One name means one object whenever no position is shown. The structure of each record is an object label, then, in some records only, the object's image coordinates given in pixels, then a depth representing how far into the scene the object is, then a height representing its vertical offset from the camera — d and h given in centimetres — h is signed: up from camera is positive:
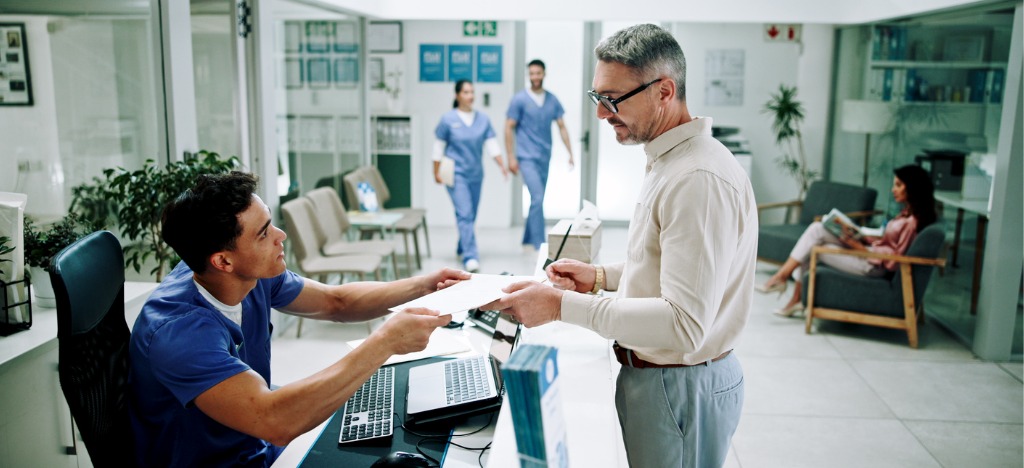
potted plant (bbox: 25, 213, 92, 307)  269 -51
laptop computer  184 -70
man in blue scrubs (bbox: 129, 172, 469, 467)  158 -52
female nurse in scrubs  657 -40
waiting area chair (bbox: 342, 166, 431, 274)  598 -77
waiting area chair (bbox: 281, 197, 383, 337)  466 -95
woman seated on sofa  478 -77
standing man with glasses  155 -36
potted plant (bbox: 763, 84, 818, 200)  704 -21
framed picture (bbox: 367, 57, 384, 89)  784 +30
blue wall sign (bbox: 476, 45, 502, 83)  777 +40
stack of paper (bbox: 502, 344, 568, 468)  100 -39
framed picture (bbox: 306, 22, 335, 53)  573 +49
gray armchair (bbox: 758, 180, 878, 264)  598 -78
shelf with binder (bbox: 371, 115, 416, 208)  775 -49
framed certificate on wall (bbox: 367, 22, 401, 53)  779 +64
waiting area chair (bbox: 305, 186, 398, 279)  513 -86
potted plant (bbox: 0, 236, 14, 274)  247 -47
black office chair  164 -55
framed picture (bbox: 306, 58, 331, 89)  577 +21
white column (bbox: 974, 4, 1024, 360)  422 -70
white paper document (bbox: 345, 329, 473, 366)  226 -72
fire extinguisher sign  740 +71
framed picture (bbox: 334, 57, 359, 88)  632 +25
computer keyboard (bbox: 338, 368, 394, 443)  179 -74
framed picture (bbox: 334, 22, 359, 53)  628 +52
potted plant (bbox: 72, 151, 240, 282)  319 -42
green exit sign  773 +75
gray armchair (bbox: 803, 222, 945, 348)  459 -110
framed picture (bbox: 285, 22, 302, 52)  527 +44
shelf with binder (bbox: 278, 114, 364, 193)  546 -33
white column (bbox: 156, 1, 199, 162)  361 +11
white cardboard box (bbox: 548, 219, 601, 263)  269 -47
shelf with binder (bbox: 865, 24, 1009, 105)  459 +31
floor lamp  593 -6
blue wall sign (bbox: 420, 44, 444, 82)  782 +40
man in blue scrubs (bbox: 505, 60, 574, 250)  694 -28
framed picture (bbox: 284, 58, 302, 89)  532 +19
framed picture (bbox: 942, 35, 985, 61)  470 +39
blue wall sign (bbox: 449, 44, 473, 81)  780 +42
